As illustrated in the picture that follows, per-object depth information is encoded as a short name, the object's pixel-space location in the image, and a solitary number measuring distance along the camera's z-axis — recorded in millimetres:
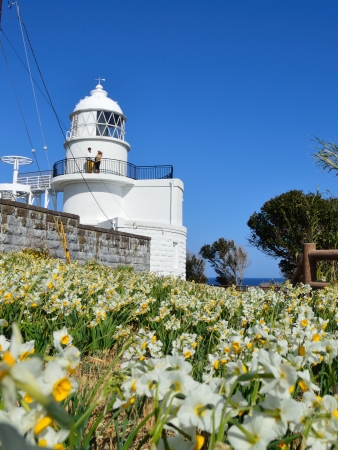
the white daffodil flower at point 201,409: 930
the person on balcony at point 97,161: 24016
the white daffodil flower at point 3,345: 1392
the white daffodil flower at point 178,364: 1081
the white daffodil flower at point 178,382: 1024
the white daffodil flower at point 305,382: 1155
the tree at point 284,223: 22094
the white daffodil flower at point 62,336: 1344
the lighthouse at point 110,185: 23531
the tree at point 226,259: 36216
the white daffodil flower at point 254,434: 895
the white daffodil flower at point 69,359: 967
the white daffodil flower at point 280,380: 978
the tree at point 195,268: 34562
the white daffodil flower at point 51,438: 843
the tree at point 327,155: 9711
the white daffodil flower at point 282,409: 932
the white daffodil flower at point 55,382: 839
